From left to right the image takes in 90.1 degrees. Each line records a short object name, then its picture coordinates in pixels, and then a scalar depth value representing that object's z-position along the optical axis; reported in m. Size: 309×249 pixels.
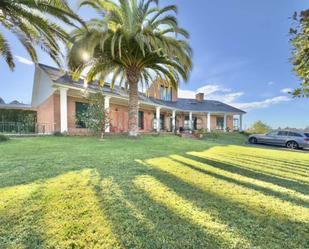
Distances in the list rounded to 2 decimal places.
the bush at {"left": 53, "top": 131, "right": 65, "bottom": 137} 10.00
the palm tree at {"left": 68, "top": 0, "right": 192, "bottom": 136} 8.40
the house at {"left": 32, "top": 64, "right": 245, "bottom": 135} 11.32
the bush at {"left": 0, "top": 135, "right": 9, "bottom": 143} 7.74
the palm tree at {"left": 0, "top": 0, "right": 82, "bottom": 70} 4.83
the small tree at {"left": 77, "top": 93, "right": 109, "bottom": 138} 9.56
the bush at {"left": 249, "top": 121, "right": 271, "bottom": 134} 22.38
